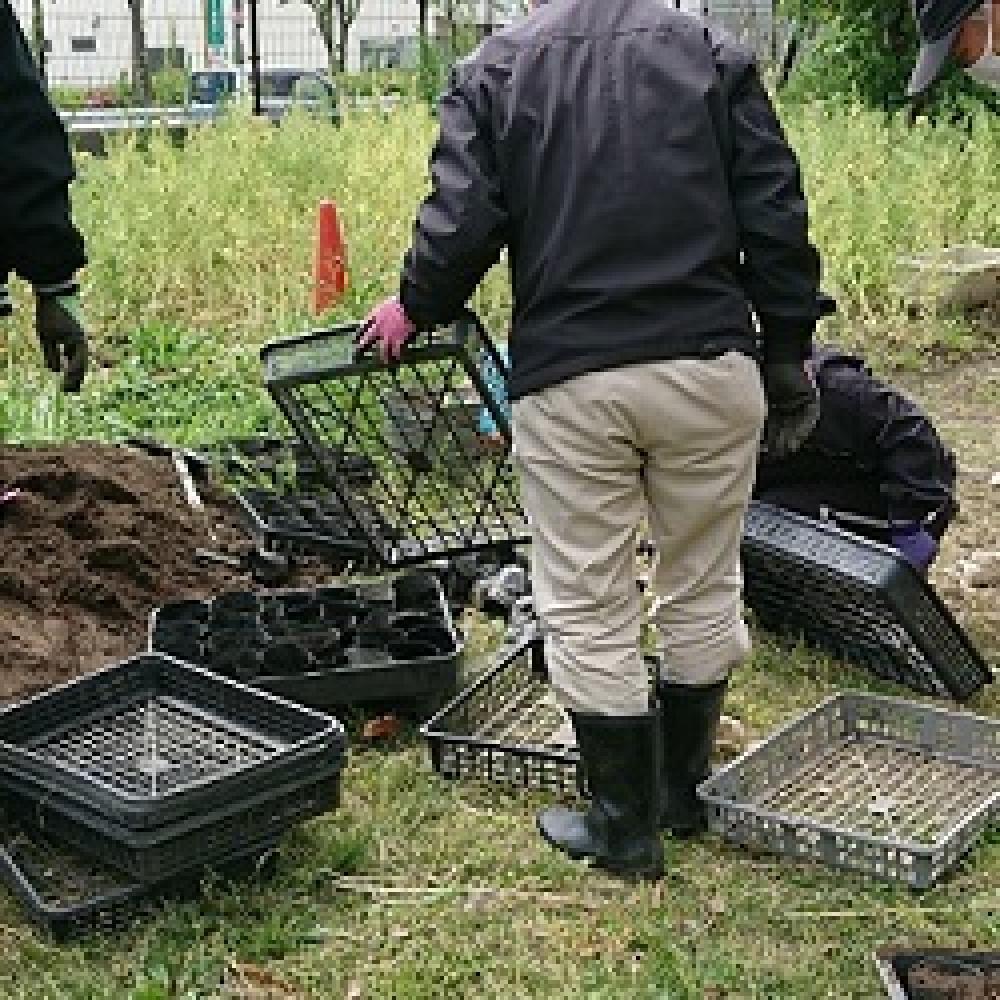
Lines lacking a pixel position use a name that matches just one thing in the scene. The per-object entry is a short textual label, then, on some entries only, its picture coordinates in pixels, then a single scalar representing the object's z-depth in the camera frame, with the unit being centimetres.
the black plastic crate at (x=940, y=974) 318
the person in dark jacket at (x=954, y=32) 254
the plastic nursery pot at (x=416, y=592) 489
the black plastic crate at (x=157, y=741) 355
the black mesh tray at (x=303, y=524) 560
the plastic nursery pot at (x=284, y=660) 442
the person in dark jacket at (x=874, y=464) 491
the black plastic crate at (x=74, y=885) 354
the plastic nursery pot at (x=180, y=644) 451
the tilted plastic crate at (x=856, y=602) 455
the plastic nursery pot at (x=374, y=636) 461
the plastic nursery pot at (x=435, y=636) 457
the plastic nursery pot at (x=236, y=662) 438
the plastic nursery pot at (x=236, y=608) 474
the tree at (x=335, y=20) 1872
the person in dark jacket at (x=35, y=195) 447
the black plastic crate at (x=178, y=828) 352
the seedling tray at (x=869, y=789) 379
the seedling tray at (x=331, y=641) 438
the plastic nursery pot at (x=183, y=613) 476
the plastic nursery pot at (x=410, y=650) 454
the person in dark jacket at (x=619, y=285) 349
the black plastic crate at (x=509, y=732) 416
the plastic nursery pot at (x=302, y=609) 479
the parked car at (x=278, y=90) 1276
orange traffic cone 862
